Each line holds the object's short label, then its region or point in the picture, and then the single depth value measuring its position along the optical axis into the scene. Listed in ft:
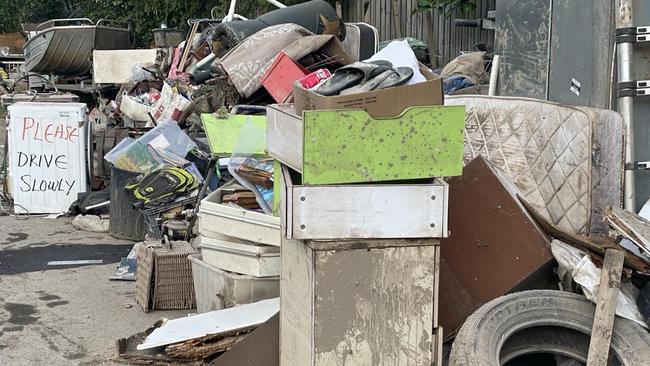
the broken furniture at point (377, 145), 10.67
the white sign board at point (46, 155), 27.22
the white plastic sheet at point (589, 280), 11.25
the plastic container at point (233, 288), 15.14
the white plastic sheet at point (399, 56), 13.30
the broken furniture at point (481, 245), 12.61
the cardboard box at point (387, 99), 11.01
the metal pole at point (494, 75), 17.39
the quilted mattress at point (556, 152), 13.57
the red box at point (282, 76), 22.70
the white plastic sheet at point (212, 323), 13.80
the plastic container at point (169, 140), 23.99
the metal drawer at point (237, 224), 14.92
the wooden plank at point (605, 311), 10.89
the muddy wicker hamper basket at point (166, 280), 17.42
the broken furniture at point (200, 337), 13.67
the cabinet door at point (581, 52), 14.14
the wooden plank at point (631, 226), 11.19
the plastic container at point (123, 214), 23.59
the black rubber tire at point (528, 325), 10.77
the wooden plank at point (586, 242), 11.43
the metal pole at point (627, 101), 13.38
